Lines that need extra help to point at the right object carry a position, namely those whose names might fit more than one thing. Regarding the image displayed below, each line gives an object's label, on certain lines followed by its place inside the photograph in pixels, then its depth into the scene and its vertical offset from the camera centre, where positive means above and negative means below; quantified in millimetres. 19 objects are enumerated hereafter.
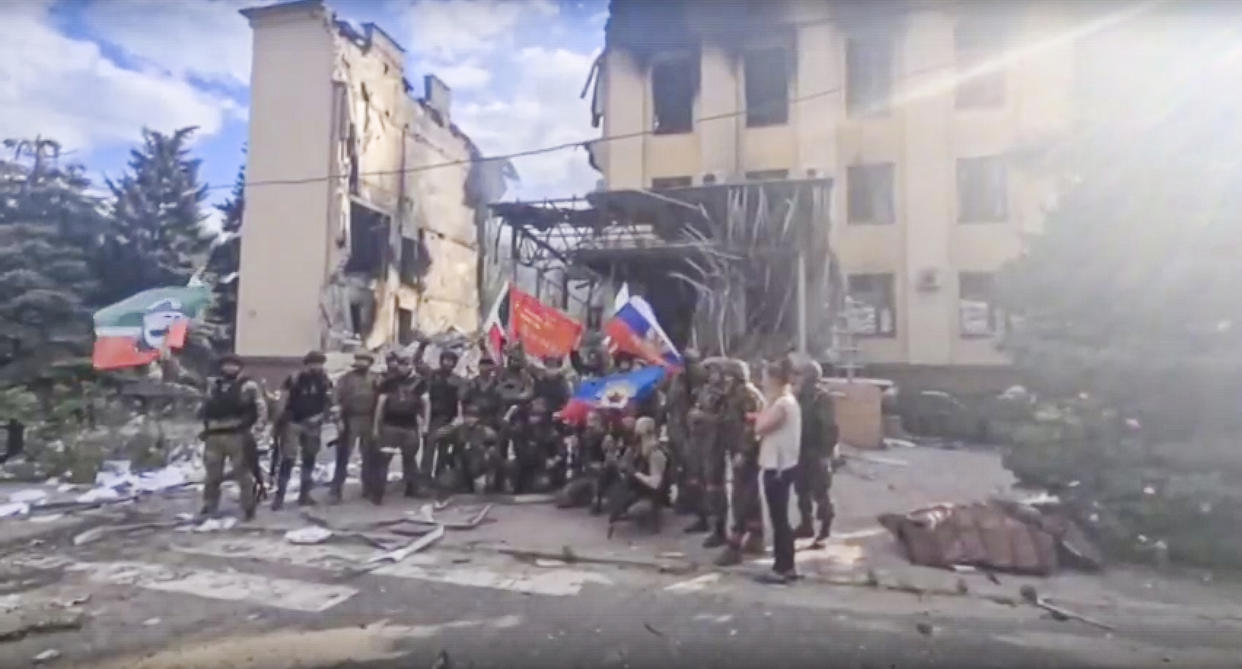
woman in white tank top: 6117 -647
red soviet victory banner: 10336 +585
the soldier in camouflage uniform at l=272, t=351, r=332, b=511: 8742 -524
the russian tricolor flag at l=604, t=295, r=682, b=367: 9172 +447
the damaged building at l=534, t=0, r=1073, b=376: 15375 +4678
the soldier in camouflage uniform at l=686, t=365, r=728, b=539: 7277 -653
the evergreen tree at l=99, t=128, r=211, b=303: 15797 +3199
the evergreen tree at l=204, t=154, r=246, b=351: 17453 +2358
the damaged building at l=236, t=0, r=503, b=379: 18344 +4338
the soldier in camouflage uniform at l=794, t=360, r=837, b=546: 7281 -651
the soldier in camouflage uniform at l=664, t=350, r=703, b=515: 7879 -374
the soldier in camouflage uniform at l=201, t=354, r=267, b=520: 8141 -533
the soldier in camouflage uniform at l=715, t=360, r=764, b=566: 6656 -998
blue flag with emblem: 8586 -171
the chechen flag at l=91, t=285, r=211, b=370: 10602 +511
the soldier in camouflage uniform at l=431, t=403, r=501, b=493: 9328 -805
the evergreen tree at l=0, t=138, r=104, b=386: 13414 +1444
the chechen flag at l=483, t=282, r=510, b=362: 11125 +679
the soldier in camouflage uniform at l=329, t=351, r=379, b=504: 9016 -457
